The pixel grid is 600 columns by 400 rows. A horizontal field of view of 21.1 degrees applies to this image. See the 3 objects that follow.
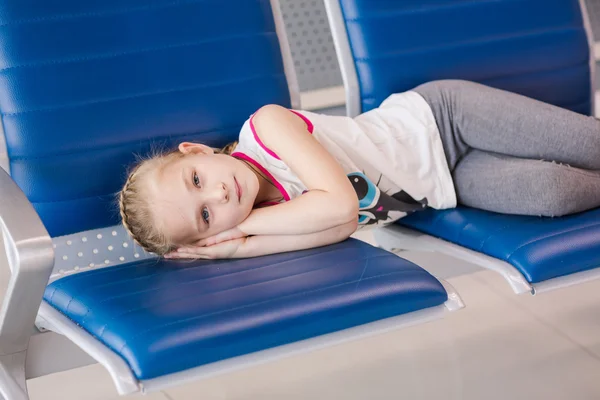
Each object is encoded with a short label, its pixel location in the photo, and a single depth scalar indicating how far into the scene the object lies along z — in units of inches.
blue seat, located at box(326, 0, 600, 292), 96.9
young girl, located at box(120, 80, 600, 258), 92.8
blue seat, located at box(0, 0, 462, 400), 83.3
